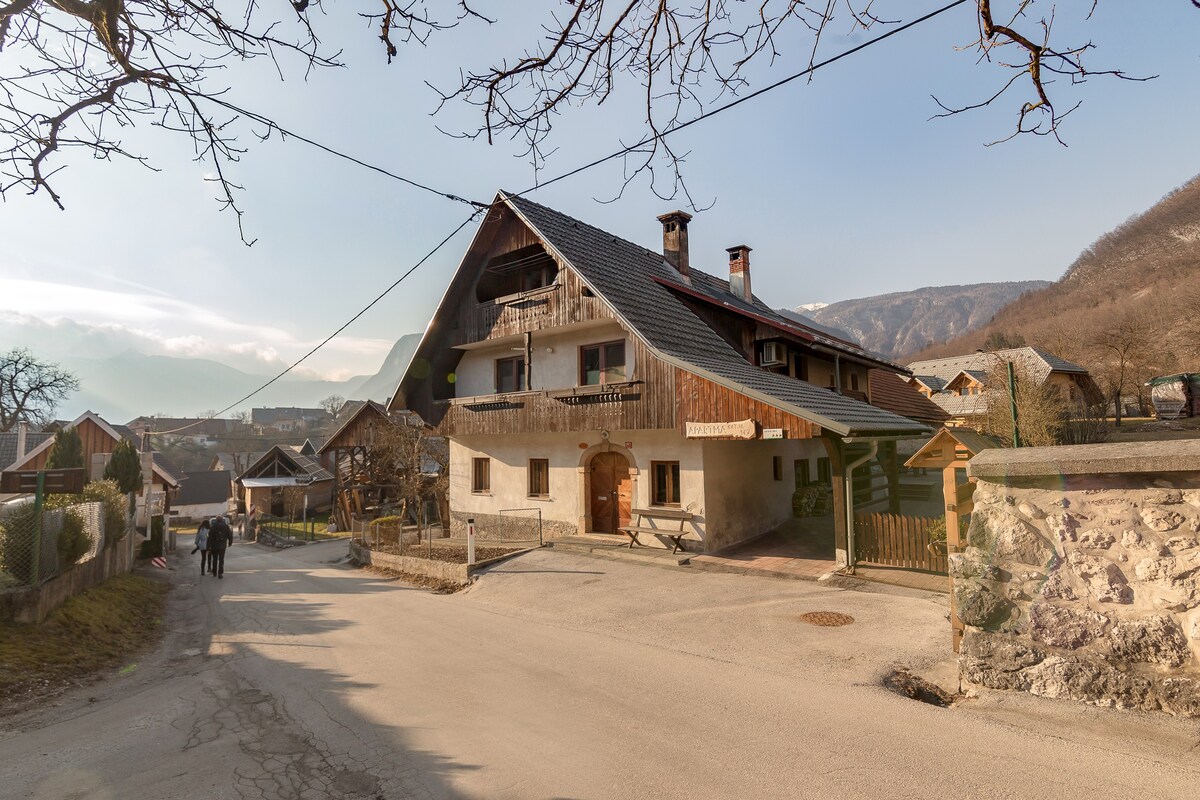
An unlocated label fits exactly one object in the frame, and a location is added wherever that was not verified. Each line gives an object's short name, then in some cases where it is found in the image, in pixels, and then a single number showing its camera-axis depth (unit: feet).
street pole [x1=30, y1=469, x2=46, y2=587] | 27.12
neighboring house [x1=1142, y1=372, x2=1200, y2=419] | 118.62
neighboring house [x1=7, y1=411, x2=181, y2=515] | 96.02
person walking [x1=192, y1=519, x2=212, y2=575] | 60.69
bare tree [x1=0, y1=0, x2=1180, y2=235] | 10.05
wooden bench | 44.78
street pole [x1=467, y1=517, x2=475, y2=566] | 45.14
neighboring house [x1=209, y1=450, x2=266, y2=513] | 180.61
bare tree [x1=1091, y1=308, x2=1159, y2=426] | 129.73
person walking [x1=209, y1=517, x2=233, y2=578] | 59.06
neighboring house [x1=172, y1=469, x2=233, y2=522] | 181.47
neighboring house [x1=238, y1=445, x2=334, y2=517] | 144.56
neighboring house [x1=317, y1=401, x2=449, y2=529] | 116.16
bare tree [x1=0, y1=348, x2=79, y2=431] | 149.48
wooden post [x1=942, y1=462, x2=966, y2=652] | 24.20
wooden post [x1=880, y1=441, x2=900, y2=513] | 54.13
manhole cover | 26.60
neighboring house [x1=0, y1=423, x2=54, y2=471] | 104.99
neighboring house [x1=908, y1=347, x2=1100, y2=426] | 133.28
